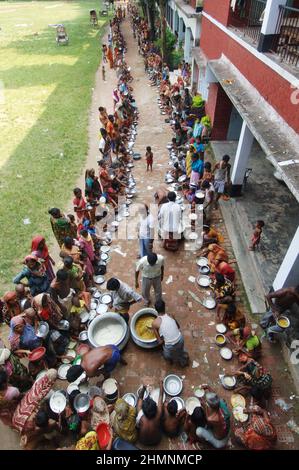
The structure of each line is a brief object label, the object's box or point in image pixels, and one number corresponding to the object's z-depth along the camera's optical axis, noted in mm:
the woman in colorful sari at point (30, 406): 4184
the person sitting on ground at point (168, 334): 5031
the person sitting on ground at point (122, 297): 5295
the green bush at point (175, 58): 21250
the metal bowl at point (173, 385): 5035
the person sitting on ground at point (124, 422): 4094
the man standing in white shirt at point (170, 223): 7207
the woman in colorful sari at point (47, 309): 5141
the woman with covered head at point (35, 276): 5605
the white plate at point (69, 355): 5527
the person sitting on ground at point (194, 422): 4136
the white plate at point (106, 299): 6422
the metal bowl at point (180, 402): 4766
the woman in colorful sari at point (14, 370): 4598
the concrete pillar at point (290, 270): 5207
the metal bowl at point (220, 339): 5745
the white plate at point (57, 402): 4527
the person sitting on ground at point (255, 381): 4781
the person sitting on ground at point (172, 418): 4238
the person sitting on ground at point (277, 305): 5383
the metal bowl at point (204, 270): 7105
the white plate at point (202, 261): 7271
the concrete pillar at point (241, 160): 8070
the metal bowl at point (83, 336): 5836
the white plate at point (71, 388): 4998
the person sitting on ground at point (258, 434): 4226
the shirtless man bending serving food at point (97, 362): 4621
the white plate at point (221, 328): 5922
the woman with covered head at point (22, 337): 4930
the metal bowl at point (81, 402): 4579
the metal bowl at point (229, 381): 5121
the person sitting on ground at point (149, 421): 4020
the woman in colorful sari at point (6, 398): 4157
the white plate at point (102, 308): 6227
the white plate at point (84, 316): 6100
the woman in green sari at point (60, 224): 6656
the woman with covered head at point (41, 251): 6113
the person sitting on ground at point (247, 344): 5391
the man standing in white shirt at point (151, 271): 5580
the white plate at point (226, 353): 5527
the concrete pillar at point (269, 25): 6012
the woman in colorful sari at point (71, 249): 6093
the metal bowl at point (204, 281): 6816
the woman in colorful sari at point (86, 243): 6527
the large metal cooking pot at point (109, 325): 5465
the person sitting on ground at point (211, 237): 7715
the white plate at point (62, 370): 5352
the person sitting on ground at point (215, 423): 4035
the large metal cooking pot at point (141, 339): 5535
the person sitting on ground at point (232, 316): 5781
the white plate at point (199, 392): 5062
